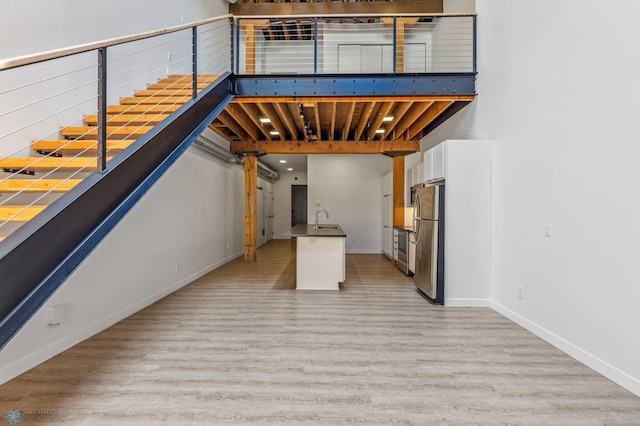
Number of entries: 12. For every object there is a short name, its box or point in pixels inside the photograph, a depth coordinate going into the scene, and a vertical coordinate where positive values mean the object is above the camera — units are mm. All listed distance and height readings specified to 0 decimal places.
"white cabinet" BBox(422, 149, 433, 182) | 4797 +677
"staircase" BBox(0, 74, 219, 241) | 2166 +459
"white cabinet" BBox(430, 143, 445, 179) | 4352 +672
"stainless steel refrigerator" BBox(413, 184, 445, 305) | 4258 -473
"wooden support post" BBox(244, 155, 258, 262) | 7719 +60
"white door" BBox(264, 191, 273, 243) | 12211 -290
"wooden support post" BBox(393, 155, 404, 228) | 7391 +456
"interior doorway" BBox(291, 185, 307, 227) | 14008 +259
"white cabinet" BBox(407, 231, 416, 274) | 5789 -776
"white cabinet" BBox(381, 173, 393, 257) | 7899 -145
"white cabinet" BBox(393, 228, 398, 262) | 7157 -788
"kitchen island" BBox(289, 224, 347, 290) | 5031 -846
